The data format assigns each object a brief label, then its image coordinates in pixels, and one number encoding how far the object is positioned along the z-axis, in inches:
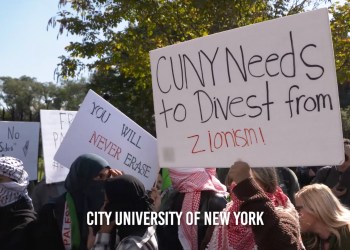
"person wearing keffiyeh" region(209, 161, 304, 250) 80.4
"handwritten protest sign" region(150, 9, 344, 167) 77.3
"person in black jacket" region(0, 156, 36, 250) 105.5
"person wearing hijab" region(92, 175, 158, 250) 91.8
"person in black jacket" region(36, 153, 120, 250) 115.0
